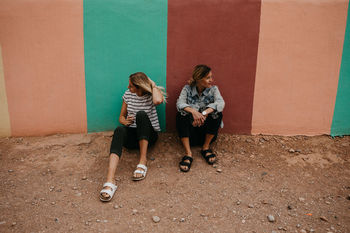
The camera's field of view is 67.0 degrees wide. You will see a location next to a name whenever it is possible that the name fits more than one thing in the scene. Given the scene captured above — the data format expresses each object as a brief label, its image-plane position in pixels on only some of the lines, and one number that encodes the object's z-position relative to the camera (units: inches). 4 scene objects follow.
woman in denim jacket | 119.3
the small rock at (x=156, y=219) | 87.9
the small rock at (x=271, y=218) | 88.4
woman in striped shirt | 109.9
